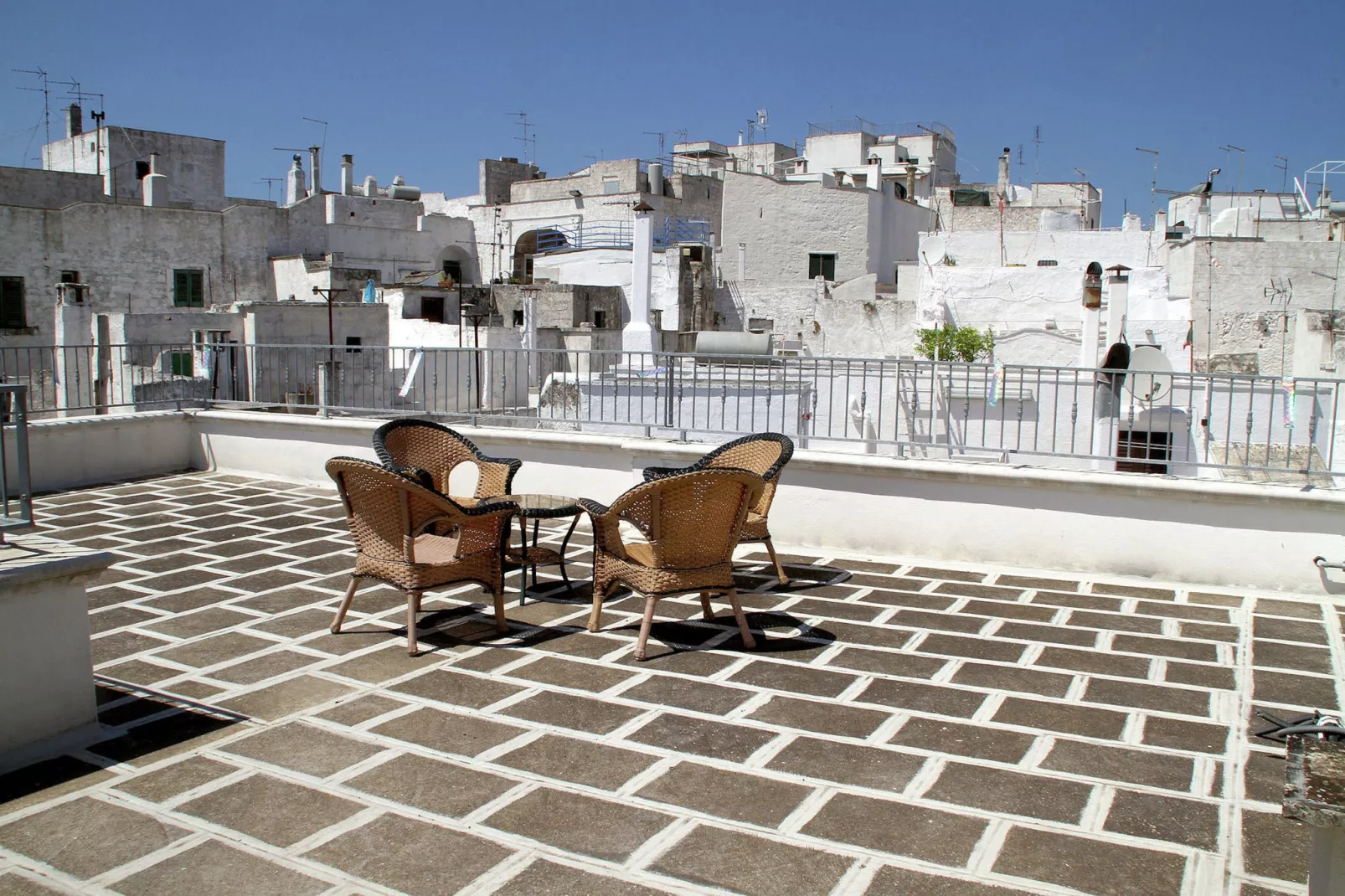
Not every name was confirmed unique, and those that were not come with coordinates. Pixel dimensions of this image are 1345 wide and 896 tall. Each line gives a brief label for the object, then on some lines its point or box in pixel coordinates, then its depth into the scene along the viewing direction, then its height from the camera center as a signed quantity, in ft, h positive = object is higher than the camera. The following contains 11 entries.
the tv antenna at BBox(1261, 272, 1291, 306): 90.99 +6.02
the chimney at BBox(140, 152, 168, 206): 109.50 +16.24
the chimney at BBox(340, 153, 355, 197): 143.13 +23.65
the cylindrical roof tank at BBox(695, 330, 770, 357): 62.75 +0.59
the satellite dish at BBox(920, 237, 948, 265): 99.71 +9.95
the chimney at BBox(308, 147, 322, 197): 138.51 +23.89
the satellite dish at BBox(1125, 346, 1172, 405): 21.93 -0.43
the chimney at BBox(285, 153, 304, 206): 136.67 +21.05
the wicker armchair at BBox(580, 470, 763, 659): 15.84 -2.78
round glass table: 18.65 -3.00
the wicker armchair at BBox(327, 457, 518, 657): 15.92 -2.94
